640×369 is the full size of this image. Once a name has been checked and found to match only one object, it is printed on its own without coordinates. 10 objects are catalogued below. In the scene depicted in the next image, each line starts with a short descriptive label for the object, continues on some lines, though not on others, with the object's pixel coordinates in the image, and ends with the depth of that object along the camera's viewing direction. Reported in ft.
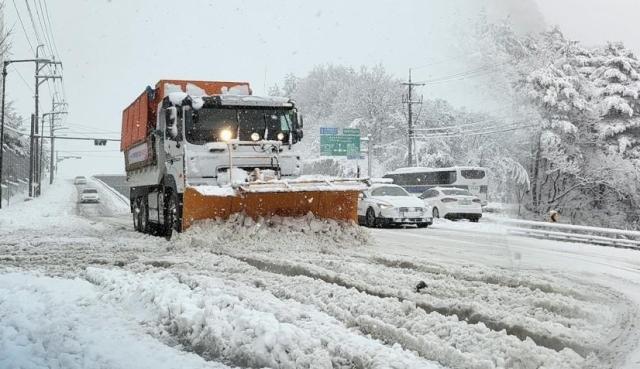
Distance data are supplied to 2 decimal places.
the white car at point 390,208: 58.39
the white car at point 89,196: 138.31
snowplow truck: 34.19
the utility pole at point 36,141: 139.23
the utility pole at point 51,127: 221.66
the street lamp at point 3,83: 90.53
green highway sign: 140.15
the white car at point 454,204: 77.20
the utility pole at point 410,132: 108.89
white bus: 87.13
